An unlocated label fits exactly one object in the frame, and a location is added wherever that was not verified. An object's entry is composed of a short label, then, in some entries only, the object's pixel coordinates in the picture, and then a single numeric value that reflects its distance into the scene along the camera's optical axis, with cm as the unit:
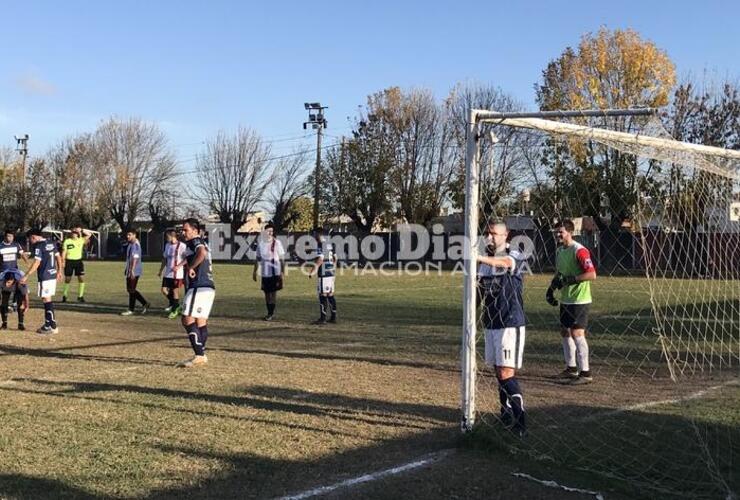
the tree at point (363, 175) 5197
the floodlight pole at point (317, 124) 5125
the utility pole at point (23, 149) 6724
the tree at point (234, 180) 6197
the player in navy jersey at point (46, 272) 1227
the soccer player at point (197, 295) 954
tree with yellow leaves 3406
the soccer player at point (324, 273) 1441
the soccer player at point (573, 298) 870
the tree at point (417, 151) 5075
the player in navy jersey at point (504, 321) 622
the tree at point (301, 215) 6352
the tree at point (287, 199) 6153
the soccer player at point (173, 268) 1568
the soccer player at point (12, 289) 1305
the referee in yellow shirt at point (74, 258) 1948
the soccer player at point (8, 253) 1319
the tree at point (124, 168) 6212
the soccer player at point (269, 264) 1512
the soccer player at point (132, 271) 1614
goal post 598
